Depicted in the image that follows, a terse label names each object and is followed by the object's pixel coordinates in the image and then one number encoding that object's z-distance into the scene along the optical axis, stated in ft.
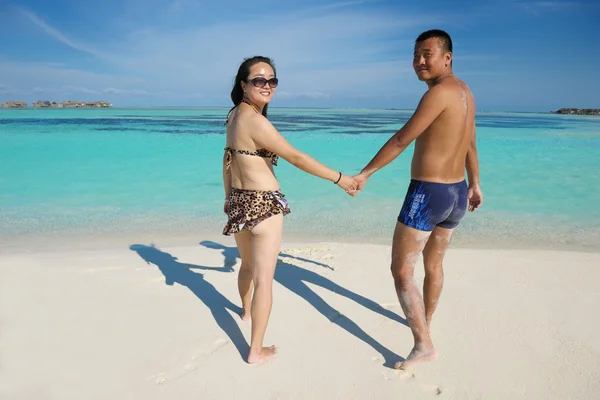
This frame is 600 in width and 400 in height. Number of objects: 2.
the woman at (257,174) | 8.75
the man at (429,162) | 8.71
